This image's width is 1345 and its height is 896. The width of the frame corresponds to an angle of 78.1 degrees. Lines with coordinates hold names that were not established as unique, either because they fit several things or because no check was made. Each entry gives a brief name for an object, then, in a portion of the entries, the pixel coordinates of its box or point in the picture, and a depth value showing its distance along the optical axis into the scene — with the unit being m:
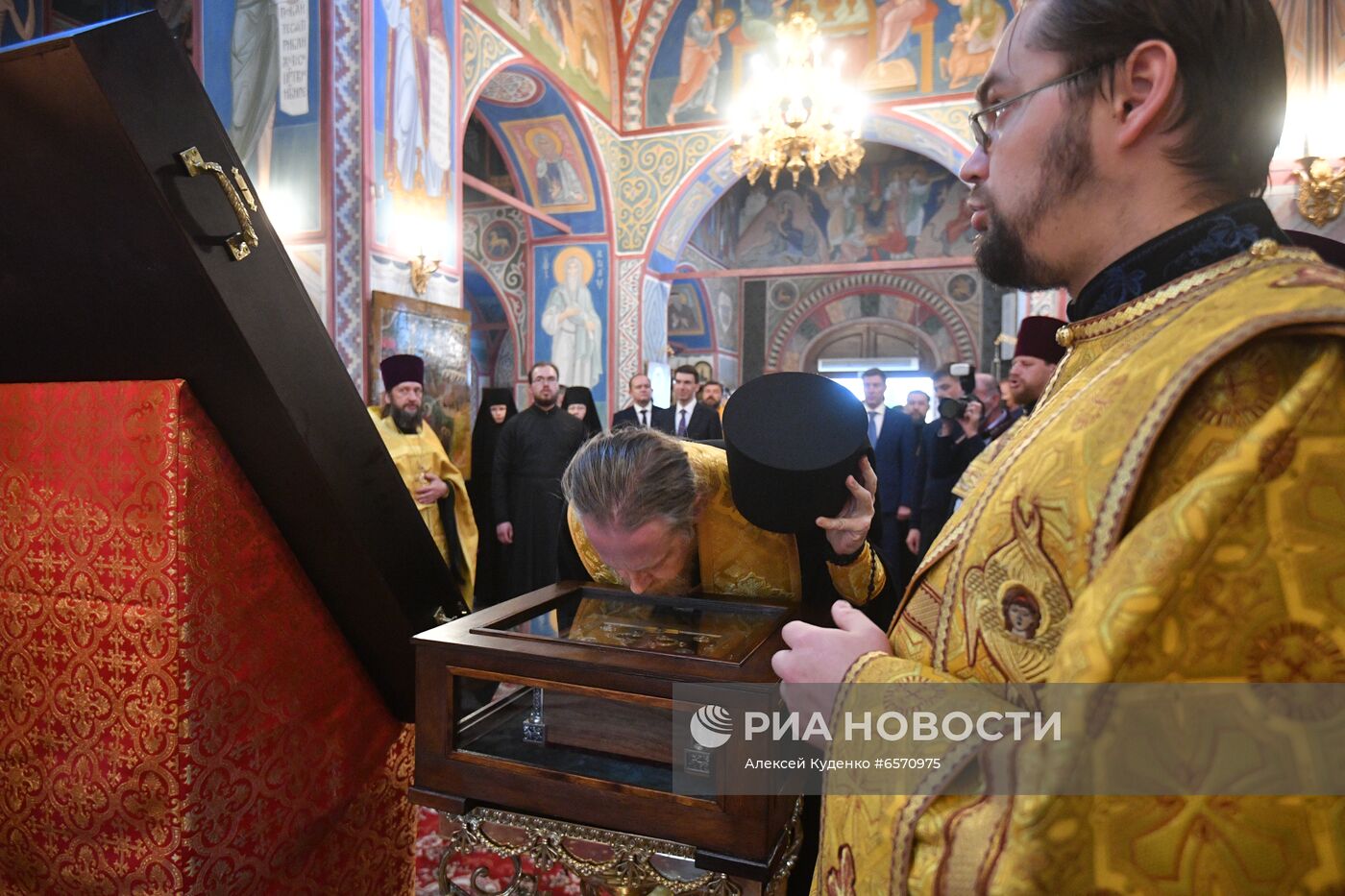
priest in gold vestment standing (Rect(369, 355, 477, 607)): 4.41
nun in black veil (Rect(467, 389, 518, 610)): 6.11
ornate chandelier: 8.38
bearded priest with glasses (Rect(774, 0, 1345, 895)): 0.58
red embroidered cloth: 1.23
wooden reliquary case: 1.07
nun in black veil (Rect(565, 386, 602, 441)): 6.95
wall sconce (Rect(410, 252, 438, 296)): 6.04
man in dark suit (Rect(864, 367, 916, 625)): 6.00
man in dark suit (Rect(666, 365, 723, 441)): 6.43
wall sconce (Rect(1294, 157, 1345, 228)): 6.30
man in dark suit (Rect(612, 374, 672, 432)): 6.83
